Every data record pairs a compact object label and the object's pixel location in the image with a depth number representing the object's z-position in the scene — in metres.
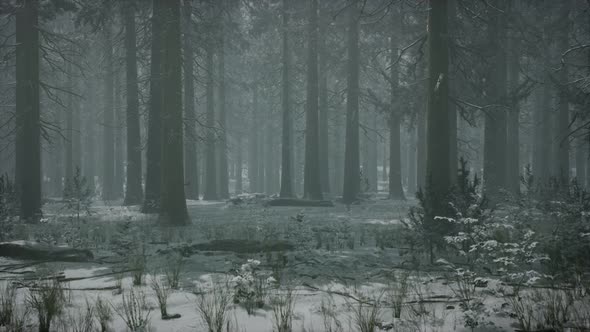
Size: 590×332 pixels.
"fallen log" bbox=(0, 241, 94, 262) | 7.66
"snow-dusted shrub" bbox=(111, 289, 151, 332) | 4.12
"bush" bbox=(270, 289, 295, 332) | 4.00
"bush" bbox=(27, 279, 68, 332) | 4.18
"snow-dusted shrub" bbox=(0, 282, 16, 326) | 4.27
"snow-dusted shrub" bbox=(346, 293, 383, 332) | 3.93
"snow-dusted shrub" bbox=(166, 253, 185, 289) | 5.71
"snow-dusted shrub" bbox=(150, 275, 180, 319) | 4.53
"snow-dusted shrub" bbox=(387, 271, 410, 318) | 4.47
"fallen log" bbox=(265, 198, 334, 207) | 19.47
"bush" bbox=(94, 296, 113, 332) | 4.11
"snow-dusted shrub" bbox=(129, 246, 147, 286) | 5.84
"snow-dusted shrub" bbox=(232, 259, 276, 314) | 4.82
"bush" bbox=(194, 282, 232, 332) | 4.02
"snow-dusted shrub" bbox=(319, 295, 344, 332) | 4.03
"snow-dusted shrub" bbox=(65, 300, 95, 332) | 4.04
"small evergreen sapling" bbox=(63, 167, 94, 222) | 12.56
